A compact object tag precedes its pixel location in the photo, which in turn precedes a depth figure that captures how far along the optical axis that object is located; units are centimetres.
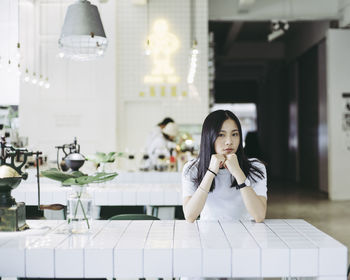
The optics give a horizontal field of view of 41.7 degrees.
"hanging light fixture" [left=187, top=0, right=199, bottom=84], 900
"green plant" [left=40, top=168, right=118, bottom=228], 217
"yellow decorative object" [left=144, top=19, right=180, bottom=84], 931
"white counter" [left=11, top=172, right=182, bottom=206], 423
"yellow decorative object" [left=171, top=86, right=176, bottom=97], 933
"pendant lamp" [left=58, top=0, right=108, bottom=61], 427
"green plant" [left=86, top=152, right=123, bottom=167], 469
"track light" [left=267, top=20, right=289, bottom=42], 979
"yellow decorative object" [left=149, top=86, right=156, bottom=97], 935
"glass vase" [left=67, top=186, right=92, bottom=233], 221
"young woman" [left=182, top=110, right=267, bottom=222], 259
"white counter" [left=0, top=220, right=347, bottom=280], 186
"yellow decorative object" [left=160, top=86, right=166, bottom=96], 934
